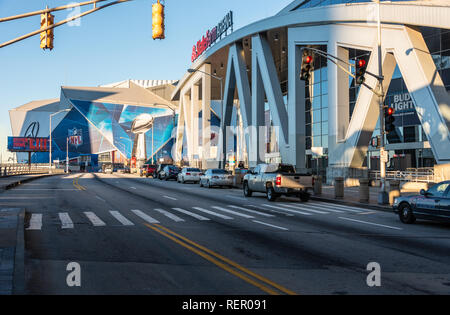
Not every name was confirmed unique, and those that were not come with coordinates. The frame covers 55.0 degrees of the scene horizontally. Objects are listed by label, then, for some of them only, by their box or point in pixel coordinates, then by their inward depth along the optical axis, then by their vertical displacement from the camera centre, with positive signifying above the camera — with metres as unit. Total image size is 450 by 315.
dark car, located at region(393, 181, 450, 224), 13.71 -1.48
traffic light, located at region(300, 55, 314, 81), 18.78 +4.22
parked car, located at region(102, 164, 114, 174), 87.44 -1.09
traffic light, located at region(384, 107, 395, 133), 20.61 +2.00
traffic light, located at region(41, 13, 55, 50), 14.30 +4.39
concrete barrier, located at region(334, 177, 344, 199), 23.86 -1.46
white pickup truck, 22.08 -1.02
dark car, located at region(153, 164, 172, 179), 52.65 -0.84
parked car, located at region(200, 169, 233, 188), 34.50 -1.23
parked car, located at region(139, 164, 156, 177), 61.96 -1.03
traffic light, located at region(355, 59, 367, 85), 19.80 +4.18
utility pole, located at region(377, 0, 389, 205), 20.39 +0.36
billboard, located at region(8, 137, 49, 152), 122.50 +5.80
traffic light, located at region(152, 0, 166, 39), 12.98 +4.31
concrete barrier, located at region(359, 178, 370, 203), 21.97 -1.52
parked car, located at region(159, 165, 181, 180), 49.62 -1.04
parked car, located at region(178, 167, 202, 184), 41.69 -1.17
